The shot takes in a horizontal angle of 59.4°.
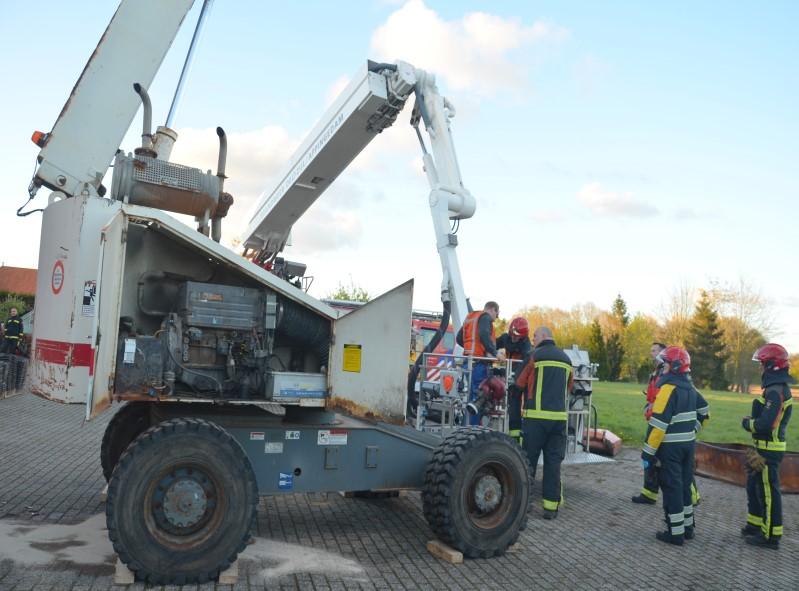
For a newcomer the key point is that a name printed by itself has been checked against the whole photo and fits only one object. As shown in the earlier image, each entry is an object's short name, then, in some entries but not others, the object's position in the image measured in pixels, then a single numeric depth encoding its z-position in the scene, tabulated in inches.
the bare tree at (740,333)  2159.2
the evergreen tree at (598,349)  2060.8
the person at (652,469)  320.5
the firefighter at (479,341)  339.6
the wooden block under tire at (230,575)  191.9
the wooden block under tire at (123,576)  184.7
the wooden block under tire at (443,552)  223.9
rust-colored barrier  390.0
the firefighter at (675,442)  270.1
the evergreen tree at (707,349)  2066.9
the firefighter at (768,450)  276.2
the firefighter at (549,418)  293.7
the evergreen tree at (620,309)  2682.1
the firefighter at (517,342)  352.8
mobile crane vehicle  187.5
